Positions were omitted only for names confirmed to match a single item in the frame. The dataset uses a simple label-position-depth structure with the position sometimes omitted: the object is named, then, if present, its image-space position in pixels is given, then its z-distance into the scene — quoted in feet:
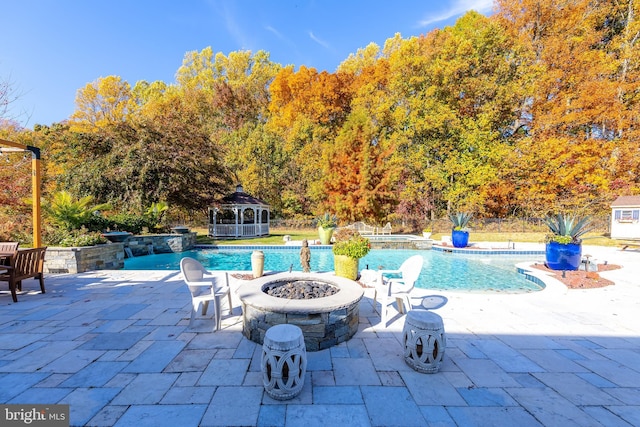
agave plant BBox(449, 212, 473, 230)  38.62
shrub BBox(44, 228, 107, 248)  22.82
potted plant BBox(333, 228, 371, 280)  18.24
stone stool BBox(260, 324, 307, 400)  7.13
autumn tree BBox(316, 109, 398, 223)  57.36
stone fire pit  9.75
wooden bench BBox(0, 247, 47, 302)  14.39
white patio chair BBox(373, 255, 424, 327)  12.36
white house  39.83
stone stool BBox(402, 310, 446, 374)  8.40
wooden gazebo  51.90
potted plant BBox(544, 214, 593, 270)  21.03
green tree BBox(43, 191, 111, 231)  25.58
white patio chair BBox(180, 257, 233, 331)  11.54
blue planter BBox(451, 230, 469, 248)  38.11
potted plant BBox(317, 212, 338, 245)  41.34
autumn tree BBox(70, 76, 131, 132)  75.15
